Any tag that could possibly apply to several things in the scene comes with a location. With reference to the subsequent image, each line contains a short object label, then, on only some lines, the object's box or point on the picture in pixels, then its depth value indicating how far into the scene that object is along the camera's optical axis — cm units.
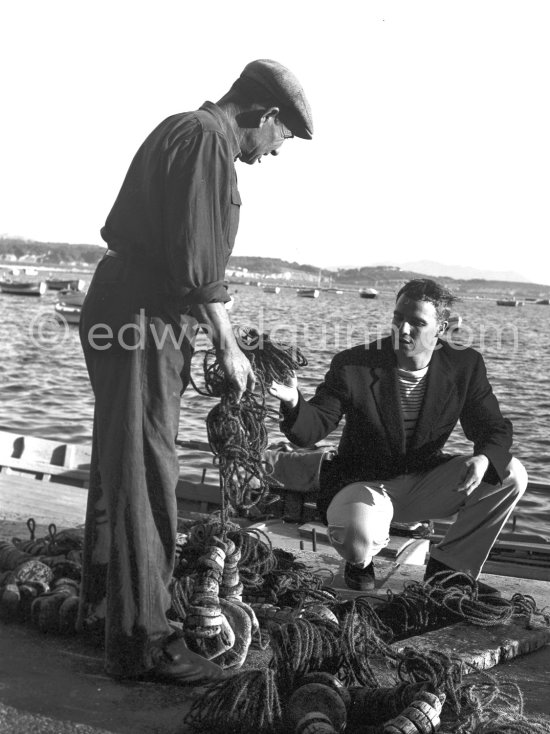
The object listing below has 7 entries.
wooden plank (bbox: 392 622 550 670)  371
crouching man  465
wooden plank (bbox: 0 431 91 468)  904
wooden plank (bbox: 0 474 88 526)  608
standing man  319
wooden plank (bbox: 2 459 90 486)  892
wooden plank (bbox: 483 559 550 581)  766
